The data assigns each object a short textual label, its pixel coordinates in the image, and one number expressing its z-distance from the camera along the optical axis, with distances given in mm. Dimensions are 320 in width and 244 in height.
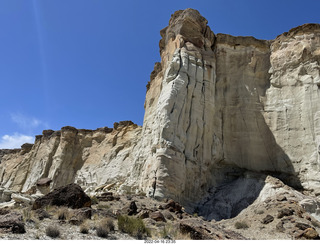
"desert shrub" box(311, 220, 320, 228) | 12528
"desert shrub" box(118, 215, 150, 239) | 8070
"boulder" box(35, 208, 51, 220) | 8584
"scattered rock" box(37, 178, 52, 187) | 20125
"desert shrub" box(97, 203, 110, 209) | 12093
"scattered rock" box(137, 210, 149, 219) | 10448
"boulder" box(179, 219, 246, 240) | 8109
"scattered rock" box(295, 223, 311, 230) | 10980
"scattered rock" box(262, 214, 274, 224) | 12702
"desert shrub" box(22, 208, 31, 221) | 8053
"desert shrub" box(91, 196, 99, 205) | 12906
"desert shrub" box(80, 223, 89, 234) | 7514
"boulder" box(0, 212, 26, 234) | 6848
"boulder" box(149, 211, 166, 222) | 10195
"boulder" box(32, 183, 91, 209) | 10438
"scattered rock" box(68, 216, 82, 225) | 8335
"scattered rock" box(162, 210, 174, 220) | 11133
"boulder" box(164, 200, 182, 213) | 12844
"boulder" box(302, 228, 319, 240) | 9797
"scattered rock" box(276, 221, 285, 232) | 11315
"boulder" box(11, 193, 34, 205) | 14398
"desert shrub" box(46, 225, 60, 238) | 6887
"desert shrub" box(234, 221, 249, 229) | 12749
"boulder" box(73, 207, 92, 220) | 8890
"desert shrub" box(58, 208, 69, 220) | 8758
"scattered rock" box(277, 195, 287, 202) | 14930
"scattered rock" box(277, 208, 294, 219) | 12818
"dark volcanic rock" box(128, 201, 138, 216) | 11173
